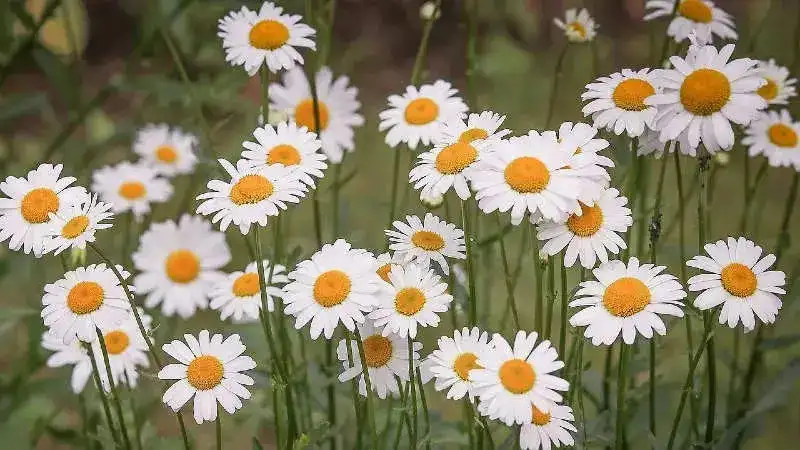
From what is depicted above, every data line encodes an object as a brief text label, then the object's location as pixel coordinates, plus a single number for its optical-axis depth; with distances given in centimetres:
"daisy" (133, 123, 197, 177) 146
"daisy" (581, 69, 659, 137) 109
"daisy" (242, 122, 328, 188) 112
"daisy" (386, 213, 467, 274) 110
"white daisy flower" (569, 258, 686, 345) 105
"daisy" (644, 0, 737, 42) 121
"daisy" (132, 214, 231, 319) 138
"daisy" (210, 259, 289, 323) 116
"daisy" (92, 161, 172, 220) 139
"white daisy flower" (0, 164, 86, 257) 109
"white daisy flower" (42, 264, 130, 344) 110
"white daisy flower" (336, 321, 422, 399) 110
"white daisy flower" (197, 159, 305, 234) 107
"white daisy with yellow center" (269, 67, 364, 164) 130
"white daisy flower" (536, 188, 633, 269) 106
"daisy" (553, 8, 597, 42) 126
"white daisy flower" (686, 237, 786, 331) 107
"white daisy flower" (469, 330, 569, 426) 103
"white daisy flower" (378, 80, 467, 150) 120
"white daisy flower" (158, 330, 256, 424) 107
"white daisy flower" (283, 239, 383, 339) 106
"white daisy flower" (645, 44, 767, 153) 106
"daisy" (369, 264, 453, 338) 107
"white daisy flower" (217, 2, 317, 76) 117
